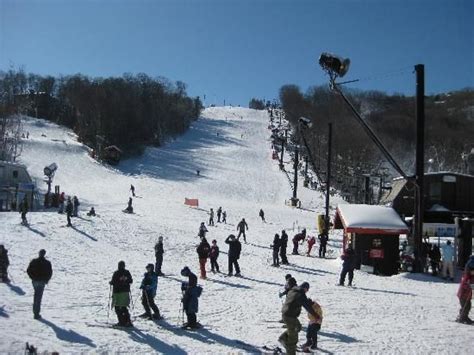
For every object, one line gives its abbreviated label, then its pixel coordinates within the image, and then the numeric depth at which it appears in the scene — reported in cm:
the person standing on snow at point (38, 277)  1157
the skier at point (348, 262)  1834
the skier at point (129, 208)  3609
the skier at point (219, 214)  3868
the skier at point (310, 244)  2682
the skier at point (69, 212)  2697
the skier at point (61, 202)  3121
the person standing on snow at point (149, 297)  1248
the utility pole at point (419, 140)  2281
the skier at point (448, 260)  2067
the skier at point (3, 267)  1525
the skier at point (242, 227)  3003
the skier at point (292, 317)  966
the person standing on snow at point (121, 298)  1156
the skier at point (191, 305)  1187
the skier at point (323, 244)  2644
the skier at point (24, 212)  2598
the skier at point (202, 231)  2670
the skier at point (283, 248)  2286
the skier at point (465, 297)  1339
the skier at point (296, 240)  2655
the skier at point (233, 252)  1945
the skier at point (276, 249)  2225
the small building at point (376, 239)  2281
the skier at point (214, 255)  1995
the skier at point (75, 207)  3080
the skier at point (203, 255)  1866
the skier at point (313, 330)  1077
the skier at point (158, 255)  1864
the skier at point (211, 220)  3631
